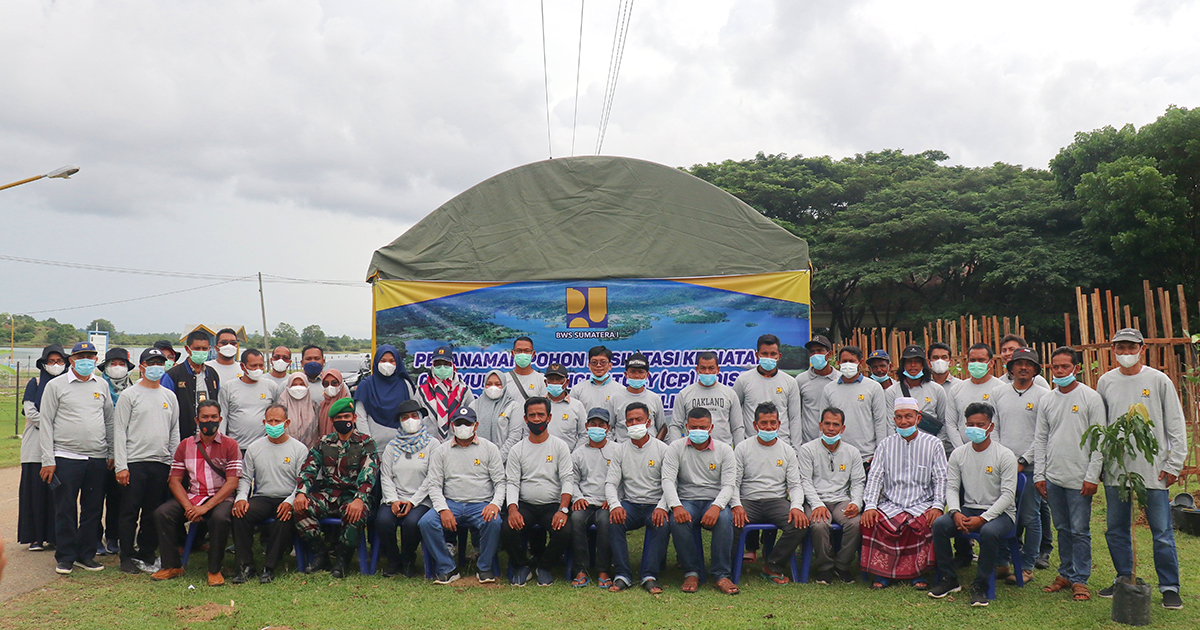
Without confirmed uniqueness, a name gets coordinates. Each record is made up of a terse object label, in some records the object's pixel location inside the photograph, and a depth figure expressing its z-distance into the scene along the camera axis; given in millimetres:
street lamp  15258
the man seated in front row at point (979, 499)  5605
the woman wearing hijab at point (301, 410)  7027
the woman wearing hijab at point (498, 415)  7000
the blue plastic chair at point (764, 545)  6113
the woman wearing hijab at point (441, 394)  7320
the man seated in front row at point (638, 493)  6117
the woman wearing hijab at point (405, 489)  6383
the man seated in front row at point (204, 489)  6309
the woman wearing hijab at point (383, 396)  7152
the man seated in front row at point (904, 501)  5938
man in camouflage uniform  6414
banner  8438
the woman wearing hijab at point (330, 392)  7211
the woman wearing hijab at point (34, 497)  7164
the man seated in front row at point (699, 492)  6051
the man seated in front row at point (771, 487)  6172
